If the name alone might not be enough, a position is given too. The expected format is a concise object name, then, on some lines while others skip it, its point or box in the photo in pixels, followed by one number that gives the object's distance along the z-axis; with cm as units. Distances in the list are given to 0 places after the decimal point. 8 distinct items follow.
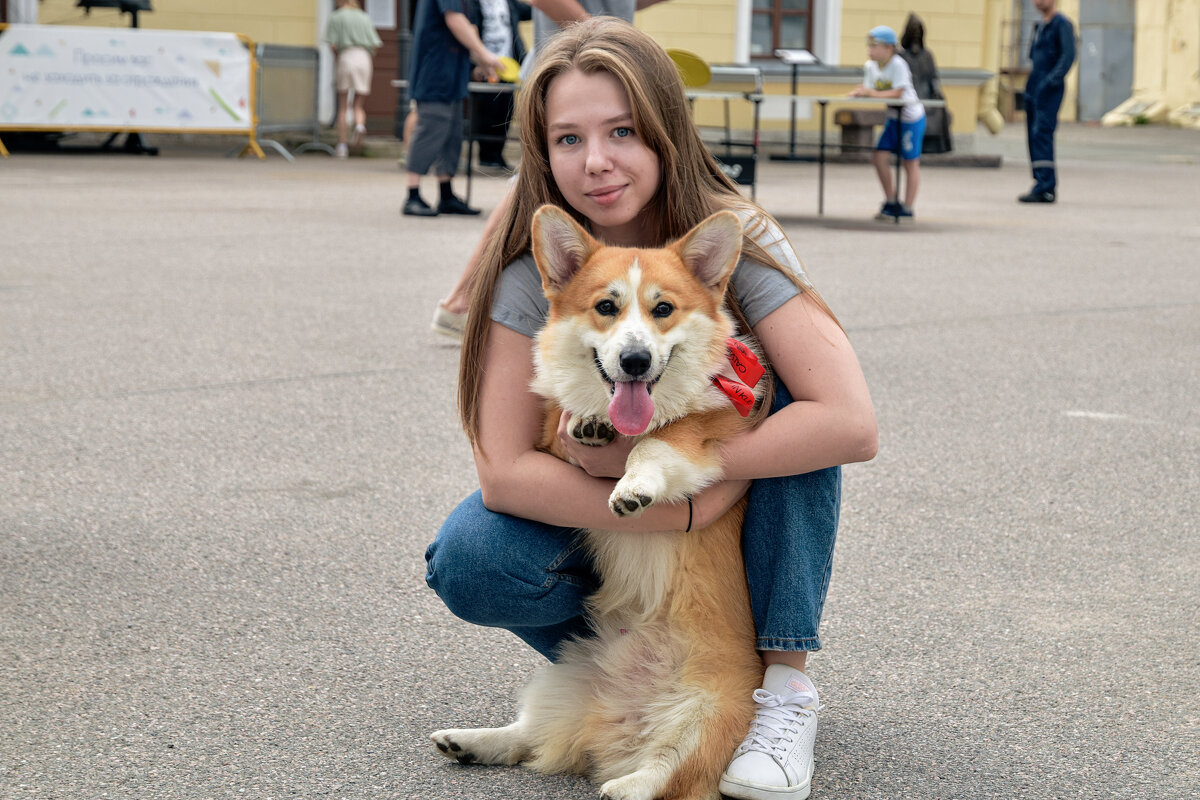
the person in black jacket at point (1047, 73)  1338
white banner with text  1602
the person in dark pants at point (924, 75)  1551
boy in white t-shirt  1192
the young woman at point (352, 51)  1838
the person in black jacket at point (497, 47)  1157
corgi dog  230
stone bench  1269
